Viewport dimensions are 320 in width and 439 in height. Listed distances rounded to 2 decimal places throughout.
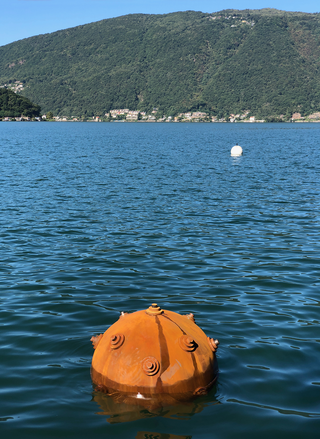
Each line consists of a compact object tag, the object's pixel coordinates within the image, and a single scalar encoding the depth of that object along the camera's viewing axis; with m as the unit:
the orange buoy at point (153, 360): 5.01
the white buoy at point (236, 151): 47.06
